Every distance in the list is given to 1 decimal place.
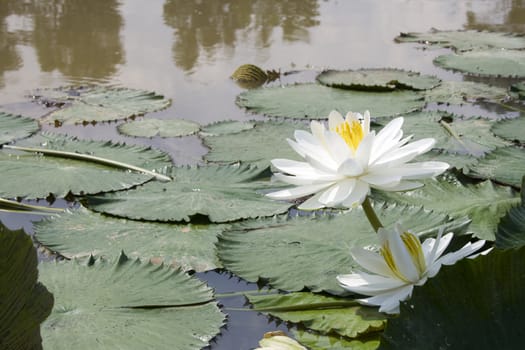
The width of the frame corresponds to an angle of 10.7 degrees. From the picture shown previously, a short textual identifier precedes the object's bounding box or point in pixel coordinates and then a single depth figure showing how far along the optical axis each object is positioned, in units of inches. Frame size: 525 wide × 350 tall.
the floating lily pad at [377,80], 173.1
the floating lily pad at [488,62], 177.5
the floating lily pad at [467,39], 186.7
